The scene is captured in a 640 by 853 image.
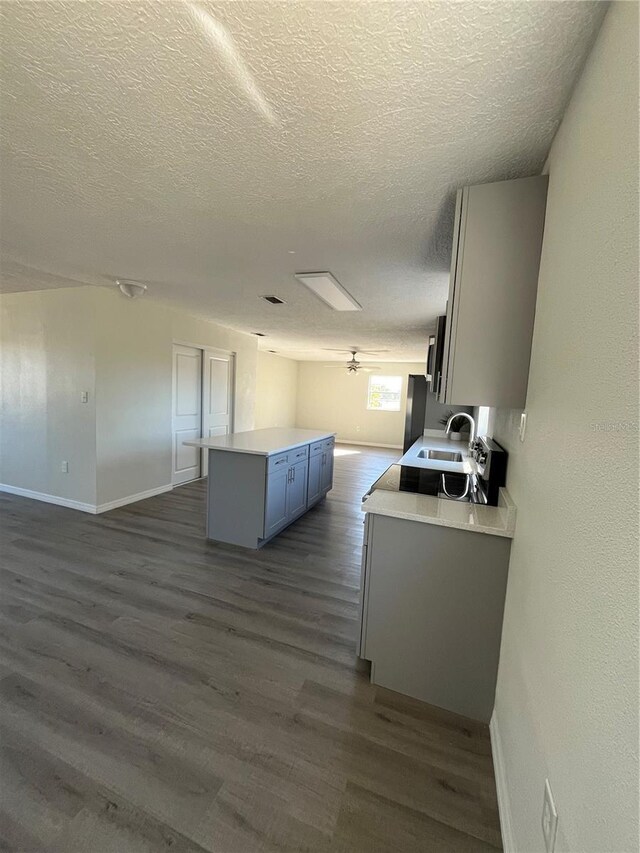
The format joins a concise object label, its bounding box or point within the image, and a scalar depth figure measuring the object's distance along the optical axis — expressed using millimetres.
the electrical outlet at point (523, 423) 1457
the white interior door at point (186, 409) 4871
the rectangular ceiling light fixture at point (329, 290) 2875
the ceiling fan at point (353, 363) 7361
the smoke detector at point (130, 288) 3372
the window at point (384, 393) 9359
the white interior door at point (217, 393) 5433
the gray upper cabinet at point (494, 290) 1415
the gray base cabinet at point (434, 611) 1542
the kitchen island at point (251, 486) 3066
